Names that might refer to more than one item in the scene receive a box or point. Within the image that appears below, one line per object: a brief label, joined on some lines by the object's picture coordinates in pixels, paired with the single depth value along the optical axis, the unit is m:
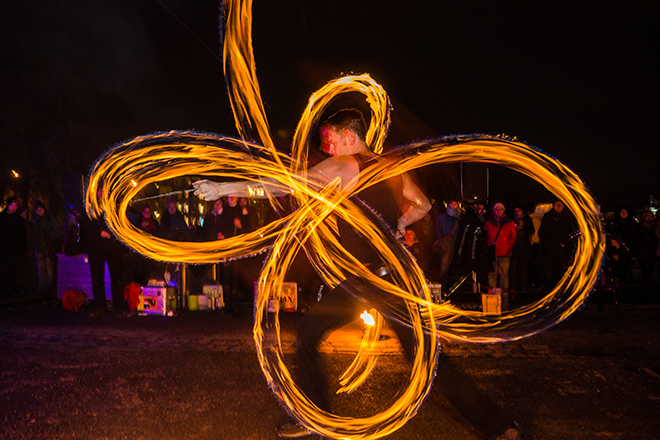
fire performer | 2.94
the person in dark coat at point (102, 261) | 7.76
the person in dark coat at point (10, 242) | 8.79
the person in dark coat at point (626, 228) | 9.09
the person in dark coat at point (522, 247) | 8.85
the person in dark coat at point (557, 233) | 8.52
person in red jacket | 8.37
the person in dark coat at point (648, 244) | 9.24
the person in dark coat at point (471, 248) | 8.63
